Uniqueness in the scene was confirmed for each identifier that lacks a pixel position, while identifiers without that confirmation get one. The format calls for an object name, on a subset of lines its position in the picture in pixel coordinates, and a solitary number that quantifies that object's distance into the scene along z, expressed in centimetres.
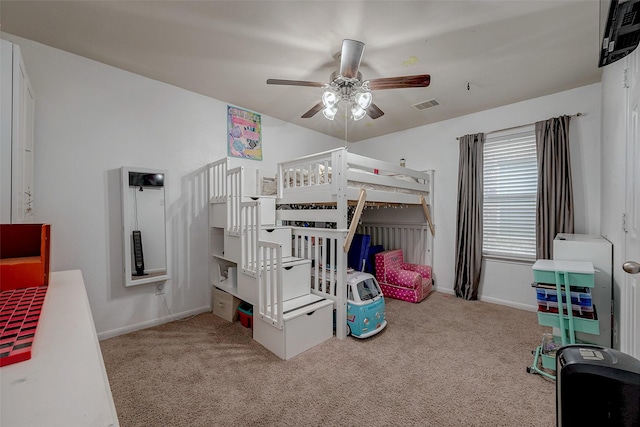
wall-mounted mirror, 242
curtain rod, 271
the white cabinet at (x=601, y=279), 192
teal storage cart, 171
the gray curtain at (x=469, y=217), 329
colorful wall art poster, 316
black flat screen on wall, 85
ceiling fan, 187
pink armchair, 331
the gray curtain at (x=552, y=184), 273
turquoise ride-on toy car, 232
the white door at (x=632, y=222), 122
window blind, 304
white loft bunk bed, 226
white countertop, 47
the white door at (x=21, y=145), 136
